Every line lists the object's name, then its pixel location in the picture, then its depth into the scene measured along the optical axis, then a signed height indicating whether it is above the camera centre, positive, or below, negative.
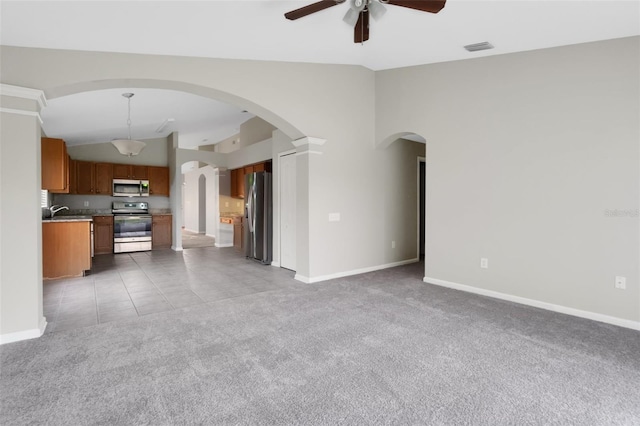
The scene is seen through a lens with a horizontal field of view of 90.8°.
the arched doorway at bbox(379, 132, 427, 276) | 5.73 +0.46
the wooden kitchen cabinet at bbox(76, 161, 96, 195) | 7.50 +0.88
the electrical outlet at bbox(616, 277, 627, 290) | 3.12 -0.73
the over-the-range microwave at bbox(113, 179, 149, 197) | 8.01 +0.66
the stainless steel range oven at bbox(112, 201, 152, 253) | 7.51 -0.42
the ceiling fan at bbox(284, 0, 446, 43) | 2.30 +1.58
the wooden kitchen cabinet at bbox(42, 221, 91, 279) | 4.91 -0.55
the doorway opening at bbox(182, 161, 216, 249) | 11.56 +0.38
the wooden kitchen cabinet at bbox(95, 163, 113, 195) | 7.75 +0.86
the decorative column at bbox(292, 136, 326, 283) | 4.60 +0.24
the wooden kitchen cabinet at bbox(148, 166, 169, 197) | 8.47 +0.89
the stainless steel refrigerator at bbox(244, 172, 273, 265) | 6.02 -0.03
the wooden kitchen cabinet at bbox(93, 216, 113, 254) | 7.37 -0.49
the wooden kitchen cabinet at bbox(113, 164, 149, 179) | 8.01 +1.09
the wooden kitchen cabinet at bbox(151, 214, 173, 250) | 8.23 -0.47
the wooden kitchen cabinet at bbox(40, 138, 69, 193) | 4.63 +0.75
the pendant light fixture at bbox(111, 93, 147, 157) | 5.81 +1.27
